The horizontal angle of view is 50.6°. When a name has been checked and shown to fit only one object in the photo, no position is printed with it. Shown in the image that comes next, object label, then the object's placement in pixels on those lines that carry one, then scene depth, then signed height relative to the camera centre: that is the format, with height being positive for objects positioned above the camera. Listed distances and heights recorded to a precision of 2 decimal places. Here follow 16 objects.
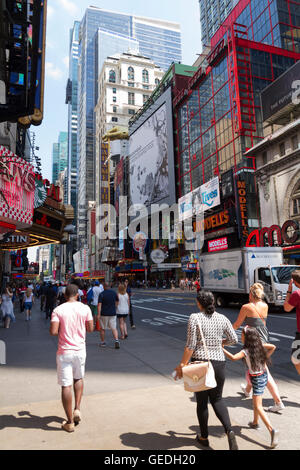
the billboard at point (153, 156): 63.16 +25.58
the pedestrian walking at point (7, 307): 13.47 -1.31
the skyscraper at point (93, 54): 144.50 +114.16
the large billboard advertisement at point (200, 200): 46.69 +11.49
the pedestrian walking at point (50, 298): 17.06 -1.22
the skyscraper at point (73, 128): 188.38 +89.17
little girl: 4.11 -1.21
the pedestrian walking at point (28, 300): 16.38 -1.23
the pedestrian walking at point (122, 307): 10.77 -1.14
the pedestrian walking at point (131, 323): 13.11 -2.07
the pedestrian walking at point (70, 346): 4.27 -0.97
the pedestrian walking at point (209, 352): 3.64 -0.94
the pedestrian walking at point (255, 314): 5.45 -0.78
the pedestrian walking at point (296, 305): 5.20 -0.60
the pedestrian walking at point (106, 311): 9.68 -1.13
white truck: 17.16 -0.19
